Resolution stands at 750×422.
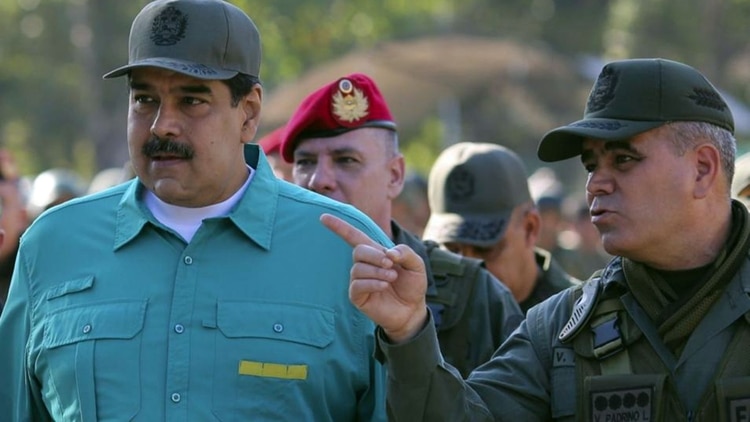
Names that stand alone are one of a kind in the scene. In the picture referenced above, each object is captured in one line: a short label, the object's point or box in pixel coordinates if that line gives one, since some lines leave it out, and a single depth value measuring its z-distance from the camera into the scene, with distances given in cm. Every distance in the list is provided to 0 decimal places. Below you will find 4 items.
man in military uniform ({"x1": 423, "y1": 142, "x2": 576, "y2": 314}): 1537
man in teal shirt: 897
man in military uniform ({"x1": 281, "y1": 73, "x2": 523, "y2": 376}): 1298
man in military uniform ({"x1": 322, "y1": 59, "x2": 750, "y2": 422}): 898
